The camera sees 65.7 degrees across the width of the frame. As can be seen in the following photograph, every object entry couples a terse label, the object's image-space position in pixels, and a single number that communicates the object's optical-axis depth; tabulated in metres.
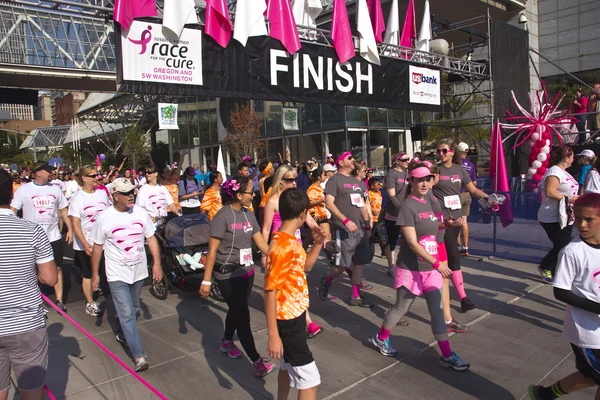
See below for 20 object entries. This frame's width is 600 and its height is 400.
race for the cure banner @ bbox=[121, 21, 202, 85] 7.74
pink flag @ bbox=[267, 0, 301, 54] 9.58
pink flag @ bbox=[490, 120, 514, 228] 8.14
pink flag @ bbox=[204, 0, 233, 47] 8.59
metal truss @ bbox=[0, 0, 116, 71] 17.23
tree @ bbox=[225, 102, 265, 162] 24.12
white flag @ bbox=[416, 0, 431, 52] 14.00
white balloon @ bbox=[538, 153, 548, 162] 14.61
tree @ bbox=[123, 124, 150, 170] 32.47
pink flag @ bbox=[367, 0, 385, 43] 12.56
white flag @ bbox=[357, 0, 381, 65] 11.24
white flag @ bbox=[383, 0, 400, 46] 13.22
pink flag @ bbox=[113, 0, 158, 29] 7.49
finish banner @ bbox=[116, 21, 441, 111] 7.88
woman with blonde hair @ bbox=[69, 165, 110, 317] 6.21
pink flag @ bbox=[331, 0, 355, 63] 10.79
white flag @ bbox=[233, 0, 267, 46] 8.95
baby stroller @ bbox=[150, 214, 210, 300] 6.74
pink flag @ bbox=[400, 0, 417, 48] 14.29
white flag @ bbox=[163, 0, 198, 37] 7.91
